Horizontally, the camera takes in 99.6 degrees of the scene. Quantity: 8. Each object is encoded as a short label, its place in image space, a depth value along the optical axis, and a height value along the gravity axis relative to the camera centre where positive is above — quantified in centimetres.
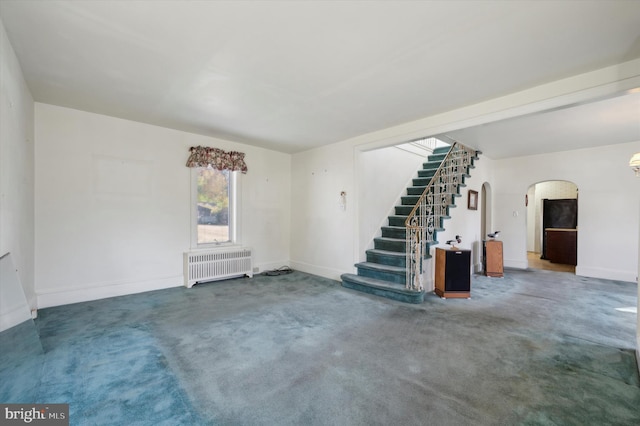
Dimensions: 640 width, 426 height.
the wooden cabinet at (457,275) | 434 -105
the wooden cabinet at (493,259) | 588 -107
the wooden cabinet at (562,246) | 750 -101
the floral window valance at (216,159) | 490 +97
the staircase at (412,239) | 430 -54
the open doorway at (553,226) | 754 -54
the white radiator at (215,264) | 480 -104
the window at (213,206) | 514 +7
